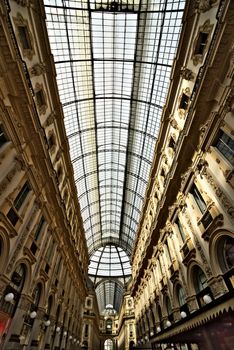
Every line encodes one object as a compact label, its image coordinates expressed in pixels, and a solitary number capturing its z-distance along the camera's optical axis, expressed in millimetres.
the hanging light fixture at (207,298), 10273
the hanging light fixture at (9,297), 10289
